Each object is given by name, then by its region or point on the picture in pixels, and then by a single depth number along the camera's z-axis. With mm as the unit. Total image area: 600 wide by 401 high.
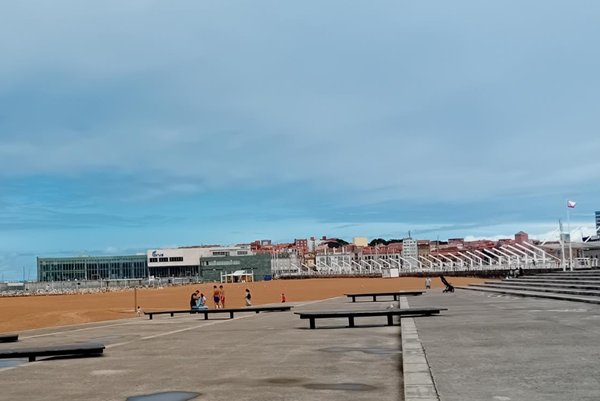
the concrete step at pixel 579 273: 29878
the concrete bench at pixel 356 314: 16594
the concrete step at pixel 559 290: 23672
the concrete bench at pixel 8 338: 16356
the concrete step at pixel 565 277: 28023
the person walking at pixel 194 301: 31044
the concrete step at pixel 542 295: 21038
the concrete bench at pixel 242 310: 23886
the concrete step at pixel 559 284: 25075
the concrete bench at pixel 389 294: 30769
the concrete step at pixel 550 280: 26988
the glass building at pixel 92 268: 189875
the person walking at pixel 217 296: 34094
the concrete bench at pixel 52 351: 11906
